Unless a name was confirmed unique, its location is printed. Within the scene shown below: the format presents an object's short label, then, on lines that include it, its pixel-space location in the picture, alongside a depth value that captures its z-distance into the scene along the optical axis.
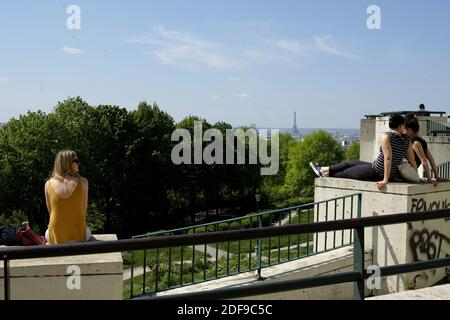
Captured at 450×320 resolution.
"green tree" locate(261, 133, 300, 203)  69.78
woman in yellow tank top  5.37
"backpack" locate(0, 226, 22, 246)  5.15
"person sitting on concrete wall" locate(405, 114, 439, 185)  7.92
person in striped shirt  7.48
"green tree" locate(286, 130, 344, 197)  74.12
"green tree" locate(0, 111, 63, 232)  42.38
